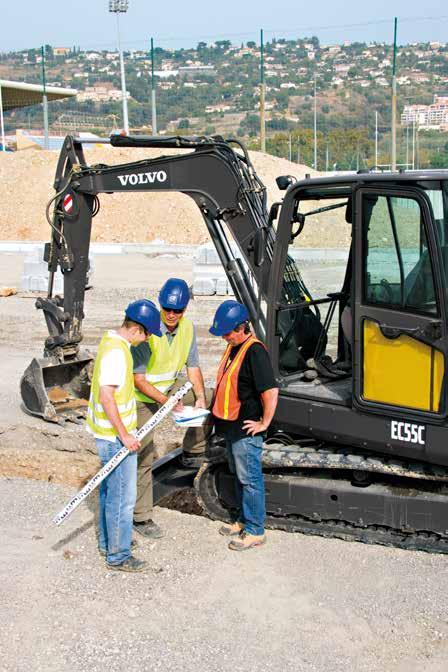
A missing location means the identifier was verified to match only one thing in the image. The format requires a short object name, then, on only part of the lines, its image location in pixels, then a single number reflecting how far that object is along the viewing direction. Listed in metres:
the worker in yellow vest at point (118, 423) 5.53
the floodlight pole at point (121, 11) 35.88
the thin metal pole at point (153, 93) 34.20
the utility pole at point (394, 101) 29.42
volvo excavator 5.57
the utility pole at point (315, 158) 42.38
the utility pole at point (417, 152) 37.97
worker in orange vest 5.82
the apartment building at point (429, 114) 49.88
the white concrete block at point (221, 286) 17.33
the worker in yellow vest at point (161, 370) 6.26
